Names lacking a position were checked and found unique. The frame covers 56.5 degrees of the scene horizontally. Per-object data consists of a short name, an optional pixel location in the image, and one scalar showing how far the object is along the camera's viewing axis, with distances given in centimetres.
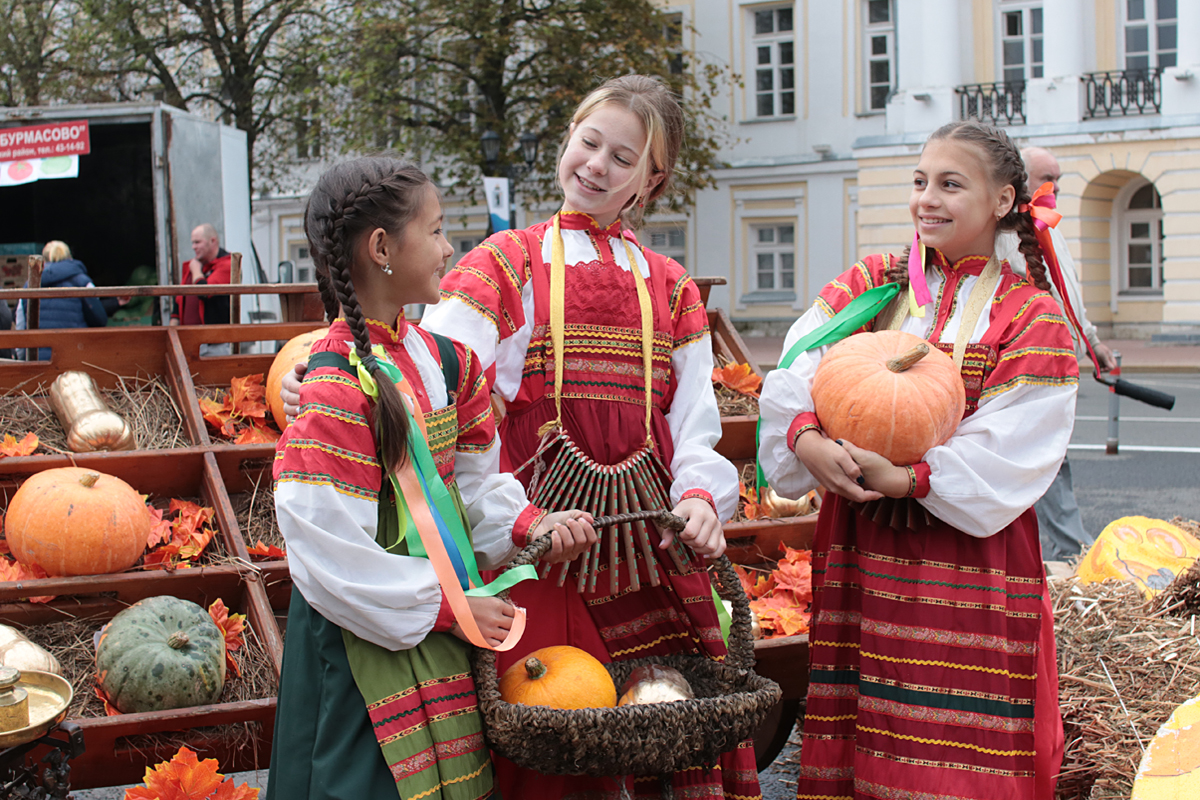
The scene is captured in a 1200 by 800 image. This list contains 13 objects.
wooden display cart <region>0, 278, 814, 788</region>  280
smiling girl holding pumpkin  244
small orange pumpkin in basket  200
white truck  1092
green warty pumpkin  300
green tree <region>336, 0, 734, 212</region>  2033
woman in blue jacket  812
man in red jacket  846
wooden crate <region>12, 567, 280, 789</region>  273
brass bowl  206
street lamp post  1528
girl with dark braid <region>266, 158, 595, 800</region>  188
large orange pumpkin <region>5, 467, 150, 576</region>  338
